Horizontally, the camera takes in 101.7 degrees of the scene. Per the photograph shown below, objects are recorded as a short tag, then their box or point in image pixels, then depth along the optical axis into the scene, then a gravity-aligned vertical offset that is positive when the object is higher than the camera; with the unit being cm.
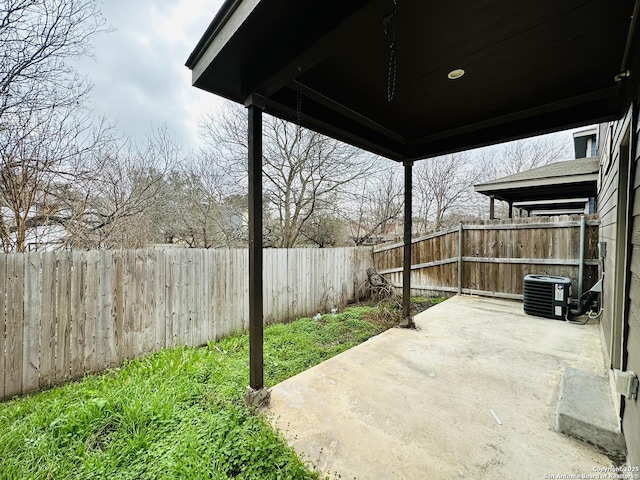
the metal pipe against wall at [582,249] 467 -27
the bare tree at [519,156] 1343 +416
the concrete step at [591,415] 160 -125
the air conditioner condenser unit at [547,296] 425 -104
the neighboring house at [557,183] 581 +122
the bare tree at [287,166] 712 +194
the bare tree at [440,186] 1230 +228
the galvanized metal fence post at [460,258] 607 -56
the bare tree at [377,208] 902 +95
